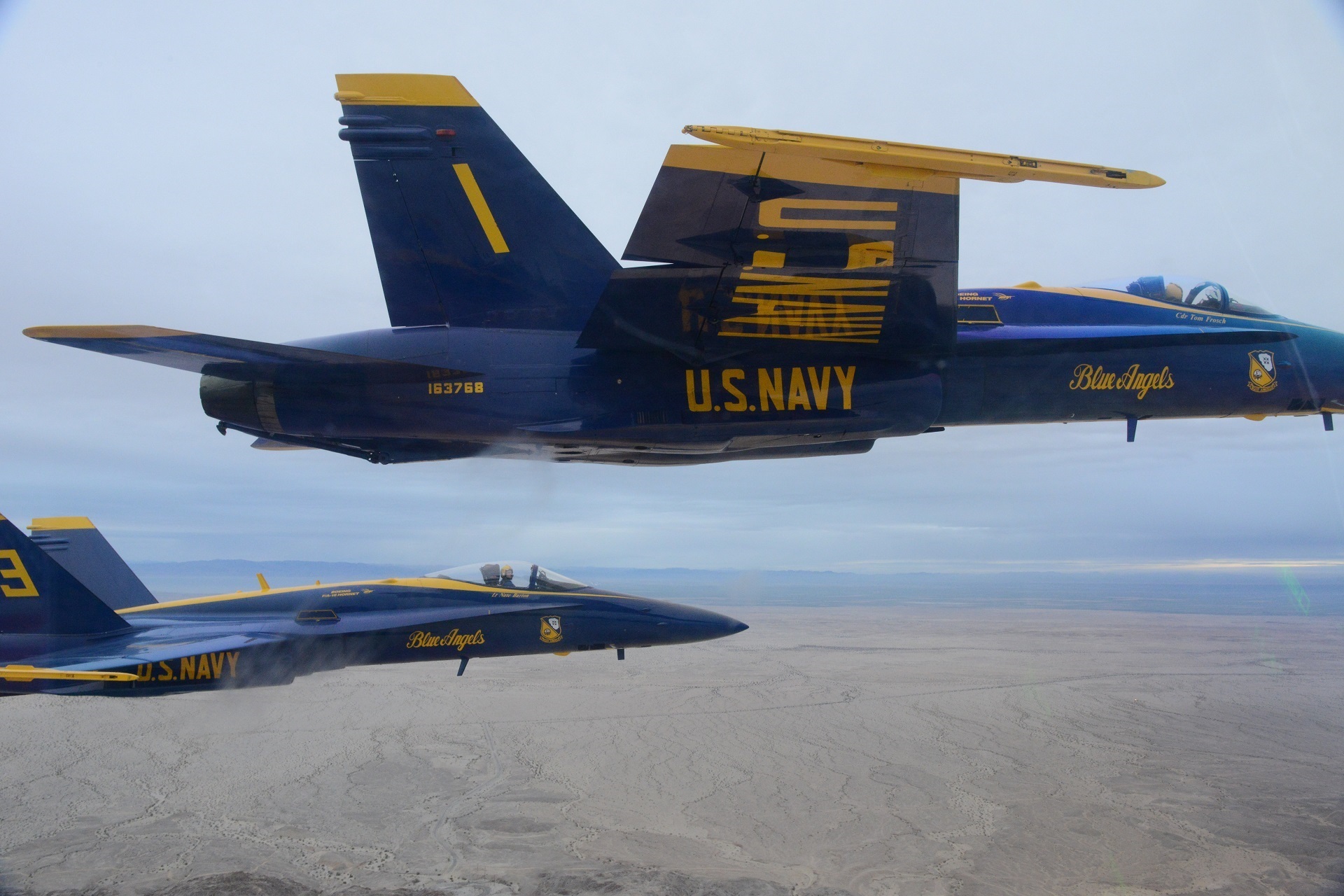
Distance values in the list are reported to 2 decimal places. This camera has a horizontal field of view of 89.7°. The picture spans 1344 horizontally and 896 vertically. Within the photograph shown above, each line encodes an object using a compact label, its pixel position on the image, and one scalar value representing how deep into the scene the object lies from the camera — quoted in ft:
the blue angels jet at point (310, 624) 43.39
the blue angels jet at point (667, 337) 18.04
